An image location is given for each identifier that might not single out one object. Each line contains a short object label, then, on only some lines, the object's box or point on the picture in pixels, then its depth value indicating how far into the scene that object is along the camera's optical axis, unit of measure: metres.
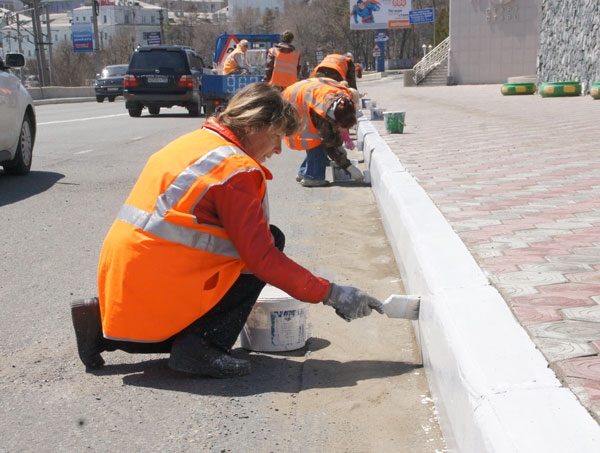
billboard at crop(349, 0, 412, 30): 83.06
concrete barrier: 39.31
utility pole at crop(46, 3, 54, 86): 58.94
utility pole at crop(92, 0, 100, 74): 60.75
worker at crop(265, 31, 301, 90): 17.88
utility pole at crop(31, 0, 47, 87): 47.38
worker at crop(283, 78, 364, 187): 8.89
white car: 10.12
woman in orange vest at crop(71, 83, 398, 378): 3.80
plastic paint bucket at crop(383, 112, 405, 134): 13.38
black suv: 23.70
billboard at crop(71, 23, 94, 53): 80.50
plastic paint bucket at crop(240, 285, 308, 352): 4.36
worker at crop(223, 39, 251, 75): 23.31
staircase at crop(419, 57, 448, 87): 44.69
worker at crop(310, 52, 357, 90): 11.45
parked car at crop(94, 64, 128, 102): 38.78
